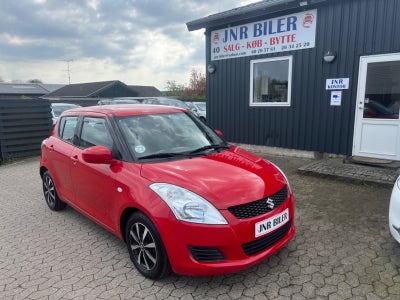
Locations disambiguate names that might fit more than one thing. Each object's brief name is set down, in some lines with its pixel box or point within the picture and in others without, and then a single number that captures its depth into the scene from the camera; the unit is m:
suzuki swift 2.64
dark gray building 6.48
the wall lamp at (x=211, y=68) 9.52
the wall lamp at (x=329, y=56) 7.02
